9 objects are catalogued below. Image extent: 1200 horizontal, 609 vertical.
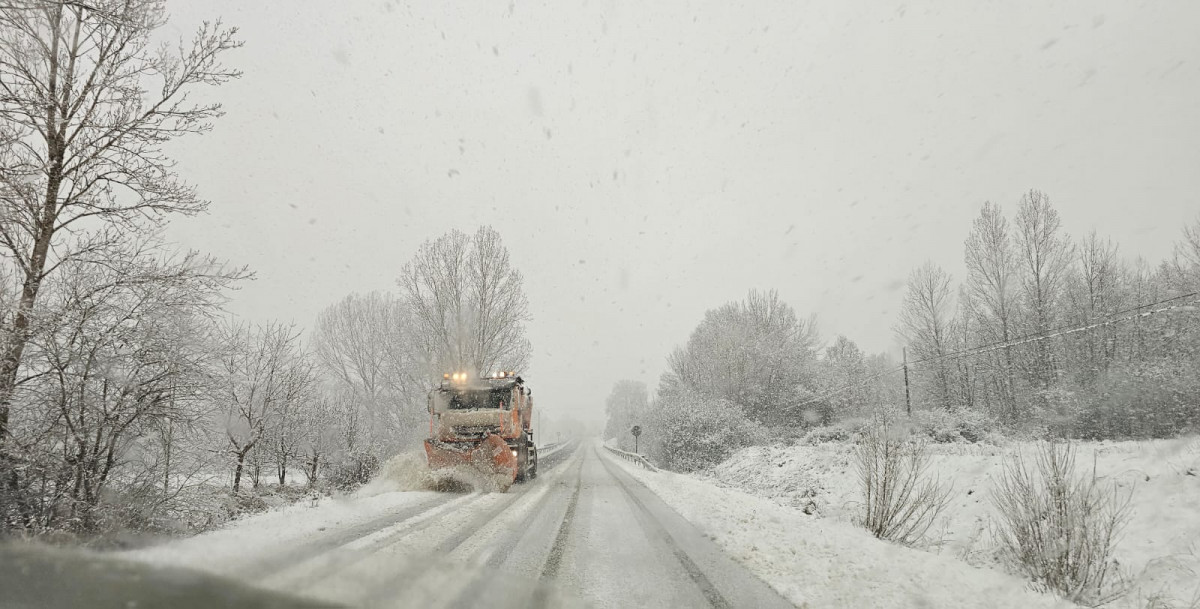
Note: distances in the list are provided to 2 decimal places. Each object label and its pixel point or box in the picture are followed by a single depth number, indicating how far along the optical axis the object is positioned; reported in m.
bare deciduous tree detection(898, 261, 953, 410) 32.56
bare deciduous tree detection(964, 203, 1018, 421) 27.89
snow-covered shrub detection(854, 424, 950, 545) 8.04
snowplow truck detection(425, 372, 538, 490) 13.22
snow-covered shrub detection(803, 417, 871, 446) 24.77
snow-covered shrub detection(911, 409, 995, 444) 20.19
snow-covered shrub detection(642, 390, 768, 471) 25.30
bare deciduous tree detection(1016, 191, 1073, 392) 26.31
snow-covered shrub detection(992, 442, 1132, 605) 5.58
